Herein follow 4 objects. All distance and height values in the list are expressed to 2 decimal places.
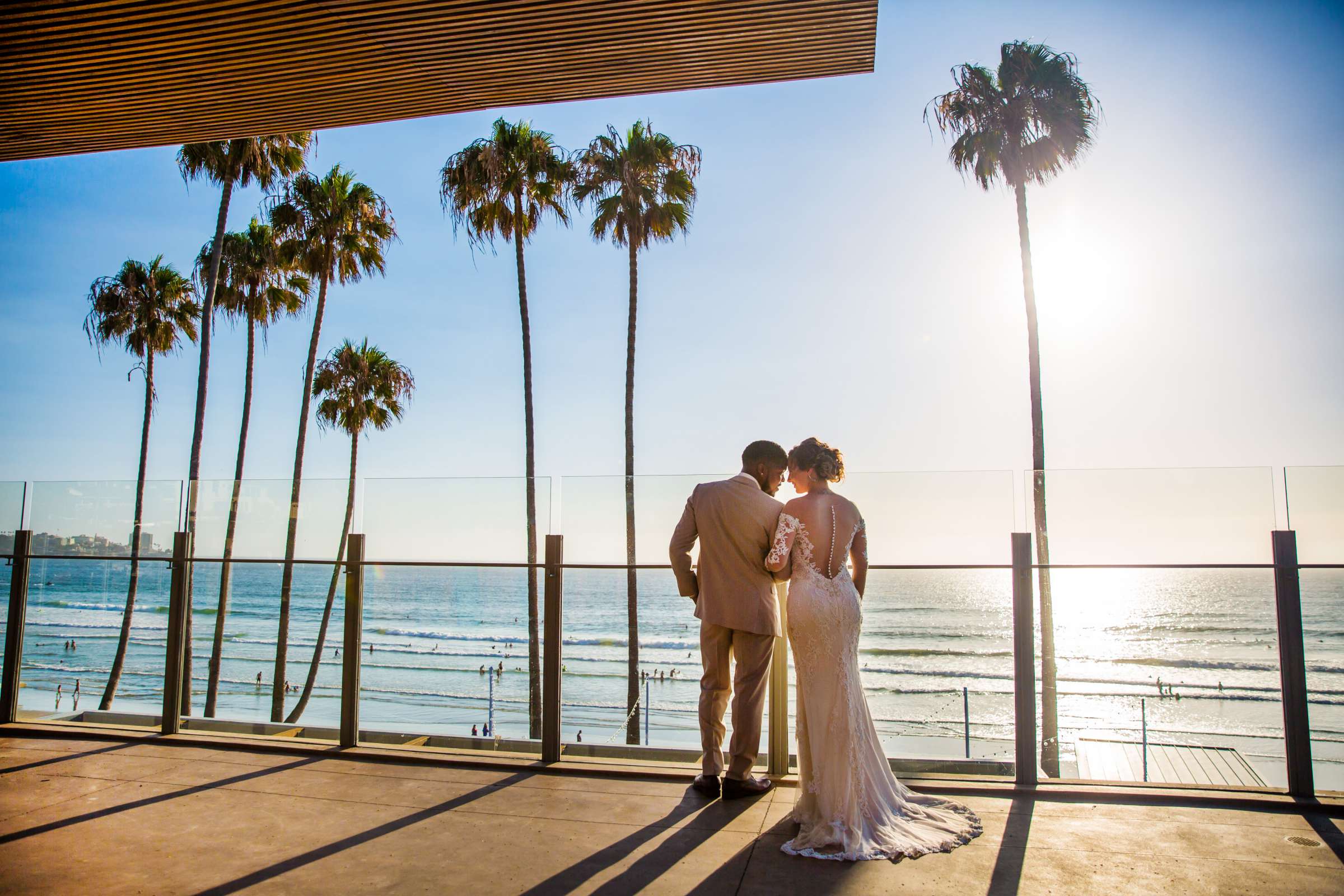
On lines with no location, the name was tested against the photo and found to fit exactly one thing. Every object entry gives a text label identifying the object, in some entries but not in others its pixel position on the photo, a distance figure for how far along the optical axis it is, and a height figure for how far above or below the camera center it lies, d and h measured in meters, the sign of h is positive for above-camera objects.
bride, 3.57 -0.74
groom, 4.30 -0.29
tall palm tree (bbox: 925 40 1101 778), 15.62 +8.38
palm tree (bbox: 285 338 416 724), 25.27 +5.03
